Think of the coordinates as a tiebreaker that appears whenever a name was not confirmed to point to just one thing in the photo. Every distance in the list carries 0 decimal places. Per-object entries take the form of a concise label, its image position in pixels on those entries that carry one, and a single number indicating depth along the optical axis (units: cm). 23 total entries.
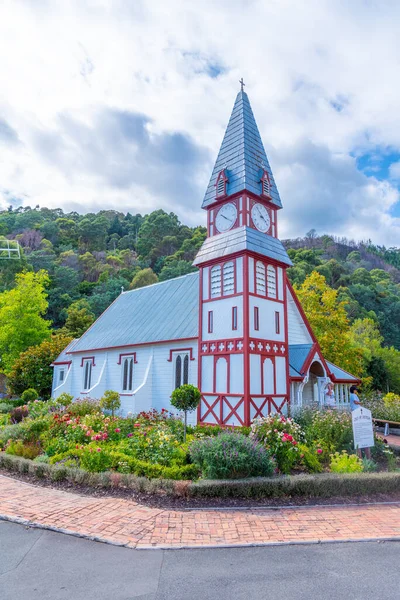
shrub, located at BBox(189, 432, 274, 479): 879
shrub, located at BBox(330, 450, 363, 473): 975
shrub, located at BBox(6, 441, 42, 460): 1156
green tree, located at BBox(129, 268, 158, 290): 5628
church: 1638
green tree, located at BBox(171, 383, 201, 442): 1245
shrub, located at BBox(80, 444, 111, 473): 960
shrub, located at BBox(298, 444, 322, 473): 1001
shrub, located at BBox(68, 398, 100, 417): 1650
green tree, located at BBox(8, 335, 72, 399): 2930
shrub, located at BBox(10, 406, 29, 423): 1880
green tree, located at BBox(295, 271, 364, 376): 2652
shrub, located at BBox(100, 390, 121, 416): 1888
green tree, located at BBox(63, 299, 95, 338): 4050
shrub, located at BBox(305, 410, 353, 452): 1230
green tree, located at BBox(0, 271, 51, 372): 3469
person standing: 1288
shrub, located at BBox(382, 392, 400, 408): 2119
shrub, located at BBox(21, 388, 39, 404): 2430
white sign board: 1087
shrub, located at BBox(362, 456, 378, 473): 1005
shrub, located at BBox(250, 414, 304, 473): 967
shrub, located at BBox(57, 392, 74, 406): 1822
